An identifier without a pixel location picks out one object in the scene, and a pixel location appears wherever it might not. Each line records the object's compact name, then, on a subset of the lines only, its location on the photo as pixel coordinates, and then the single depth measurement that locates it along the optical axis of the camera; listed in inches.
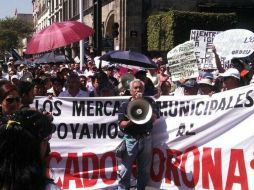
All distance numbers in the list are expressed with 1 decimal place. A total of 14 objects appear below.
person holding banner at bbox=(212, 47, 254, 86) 286.1
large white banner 234.5
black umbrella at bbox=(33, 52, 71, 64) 646.0
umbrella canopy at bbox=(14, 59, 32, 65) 919.1
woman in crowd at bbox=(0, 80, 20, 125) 193.6
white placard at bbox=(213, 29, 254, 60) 327.6
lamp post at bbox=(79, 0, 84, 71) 762.2
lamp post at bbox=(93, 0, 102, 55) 648.4
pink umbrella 370.9
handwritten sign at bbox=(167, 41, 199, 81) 318.3
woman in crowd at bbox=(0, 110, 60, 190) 89.4
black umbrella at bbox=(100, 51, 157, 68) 395.2
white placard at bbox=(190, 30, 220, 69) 401.4
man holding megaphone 241.6
